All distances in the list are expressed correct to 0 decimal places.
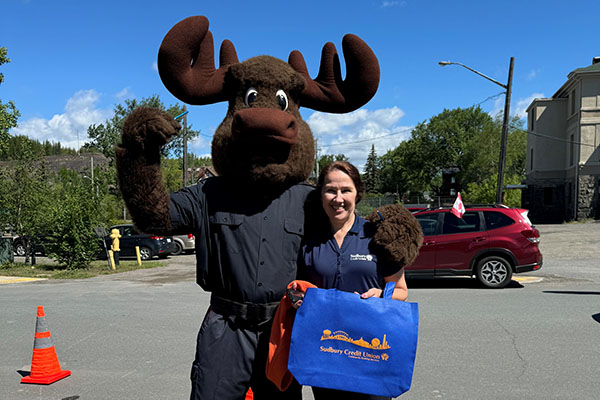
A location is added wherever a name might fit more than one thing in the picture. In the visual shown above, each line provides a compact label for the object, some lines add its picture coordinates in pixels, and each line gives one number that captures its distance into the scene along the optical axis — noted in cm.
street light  1691
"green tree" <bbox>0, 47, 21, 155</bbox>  1694
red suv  973
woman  239
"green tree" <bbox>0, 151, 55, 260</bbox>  1509
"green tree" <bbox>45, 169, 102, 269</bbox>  1391
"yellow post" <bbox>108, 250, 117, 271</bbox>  1455
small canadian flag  955
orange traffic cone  463
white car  1897
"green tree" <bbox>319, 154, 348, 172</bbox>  8551
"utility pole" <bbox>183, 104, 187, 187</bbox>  2147
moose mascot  238
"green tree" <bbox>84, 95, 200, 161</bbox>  3803
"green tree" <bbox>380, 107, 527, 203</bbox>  5106
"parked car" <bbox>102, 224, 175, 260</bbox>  1747
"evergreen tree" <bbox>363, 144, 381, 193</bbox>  7838
